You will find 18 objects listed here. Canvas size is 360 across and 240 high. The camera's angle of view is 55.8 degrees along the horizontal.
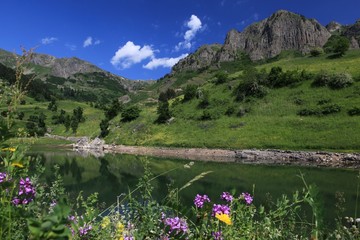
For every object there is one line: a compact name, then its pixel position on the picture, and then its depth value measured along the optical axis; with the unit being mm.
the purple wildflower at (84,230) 3126
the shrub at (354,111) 68375
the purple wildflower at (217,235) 3263
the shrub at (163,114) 93812
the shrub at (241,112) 85375
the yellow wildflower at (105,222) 3377
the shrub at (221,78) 106875
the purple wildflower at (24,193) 2833
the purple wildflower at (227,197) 4207
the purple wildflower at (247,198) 4422
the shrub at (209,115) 88056
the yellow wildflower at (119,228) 3060
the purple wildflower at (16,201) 2792
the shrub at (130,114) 102100
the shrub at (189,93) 101794
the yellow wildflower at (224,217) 2270
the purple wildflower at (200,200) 3317
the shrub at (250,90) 90500
